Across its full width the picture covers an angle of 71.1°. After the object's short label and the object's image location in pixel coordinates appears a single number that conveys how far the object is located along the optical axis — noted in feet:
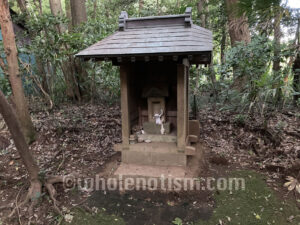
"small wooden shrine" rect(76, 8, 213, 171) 9.52
